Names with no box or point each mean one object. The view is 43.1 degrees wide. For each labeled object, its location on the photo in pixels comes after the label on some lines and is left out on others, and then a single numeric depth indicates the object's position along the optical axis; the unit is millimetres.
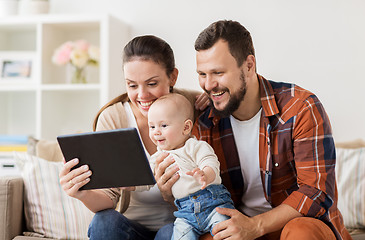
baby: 1586
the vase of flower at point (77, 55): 3131
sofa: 2180
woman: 1701
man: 1628
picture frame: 3268
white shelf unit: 3084
